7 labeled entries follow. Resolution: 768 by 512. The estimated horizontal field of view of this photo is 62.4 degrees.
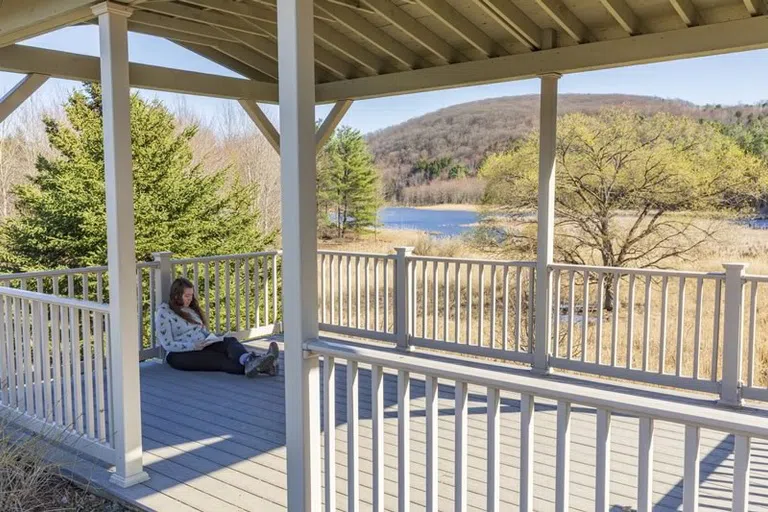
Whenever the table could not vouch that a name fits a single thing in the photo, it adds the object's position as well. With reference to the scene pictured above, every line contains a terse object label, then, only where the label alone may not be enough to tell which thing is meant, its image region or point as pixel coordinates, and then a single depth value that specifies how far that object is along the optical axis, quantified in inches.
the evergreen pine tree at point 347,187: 607.8
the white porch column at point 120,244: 127.3
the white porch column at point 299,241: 101.4
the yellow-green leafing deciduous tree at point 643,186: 407.5
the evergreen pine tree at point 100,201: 435.2
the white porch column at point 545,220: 200.4
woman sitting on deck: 211.2
